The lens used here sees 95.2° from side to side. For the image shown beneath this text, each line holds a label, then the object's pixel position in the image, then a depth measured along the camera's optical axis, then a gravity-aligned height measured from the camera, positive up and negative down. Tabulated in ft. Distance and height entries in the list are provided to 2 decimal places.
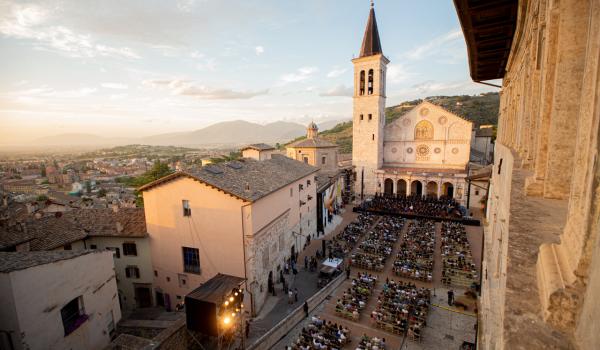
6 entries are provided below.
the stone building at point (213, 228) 52.11 -17.76
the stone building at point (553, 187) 5.43 -1.95
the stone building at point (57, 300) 34.65 -22.52
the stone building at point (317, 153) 119.96 -7.10
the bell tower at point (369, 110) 122.62 +11.78
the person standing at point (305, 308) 49.82 -30.93
